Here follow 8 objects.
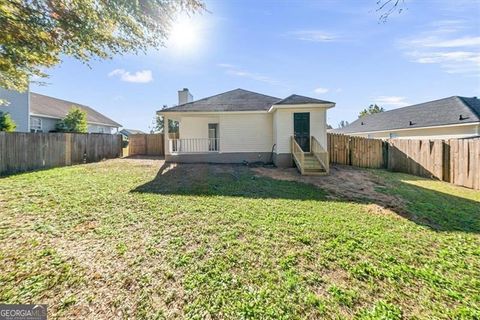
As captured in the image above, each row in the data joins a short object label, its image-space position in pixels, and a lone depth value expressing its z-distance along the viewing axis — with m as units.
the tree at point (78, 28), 6.19
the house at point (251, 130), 12.00
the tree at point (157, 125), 35.73
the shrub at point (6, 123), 15.35
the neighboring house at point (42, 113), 17.69
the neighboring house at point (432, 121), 16.03
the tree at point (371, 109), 47.34
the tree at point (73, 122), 22.16
